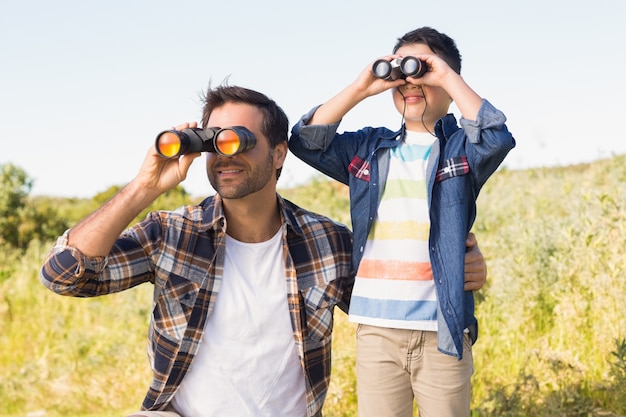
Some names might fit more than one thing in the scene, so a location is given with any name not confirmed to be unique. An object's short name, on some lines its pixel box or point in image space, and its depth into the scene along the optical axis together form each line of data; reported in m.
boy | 2.77
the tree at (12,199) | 11.26
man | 2.93
